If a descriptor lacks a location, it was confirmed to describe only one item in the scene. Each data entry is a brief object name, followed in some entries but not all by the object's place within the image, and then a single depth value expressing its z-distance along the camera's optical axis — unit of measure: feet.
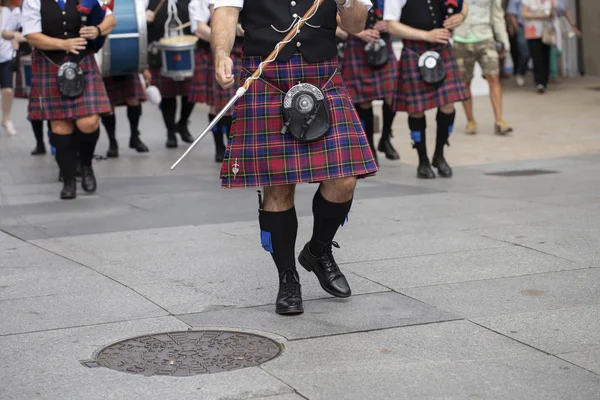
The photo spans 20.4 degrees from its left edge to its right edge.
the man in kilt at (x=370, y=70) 44.62
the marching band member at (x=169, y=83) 52.57
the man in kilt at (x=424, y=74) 39.25
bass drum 45.39
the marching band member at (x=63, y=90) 36.38
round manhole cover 18.22
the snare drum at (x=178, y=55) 50.80
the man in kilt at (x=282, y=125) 21.35
